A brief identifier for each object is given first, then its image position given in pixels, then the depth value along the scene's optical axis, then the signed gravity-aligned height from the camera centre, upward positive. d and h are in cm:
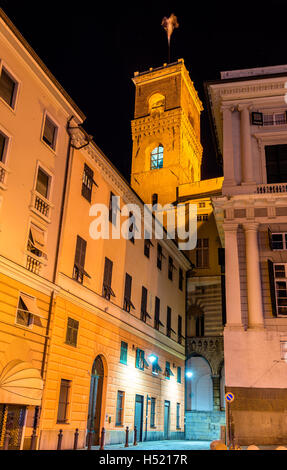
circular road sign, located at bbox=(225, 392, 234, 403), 2009 +88
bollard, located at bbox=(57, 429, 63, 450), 1686 -109
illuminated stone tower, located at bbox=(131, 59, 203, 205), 5369 +3325
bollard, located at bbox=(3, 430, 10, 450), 1280 -92
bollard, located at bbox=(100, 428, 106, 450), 1908 -100
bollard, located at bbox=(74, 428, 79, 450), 1779 -117
